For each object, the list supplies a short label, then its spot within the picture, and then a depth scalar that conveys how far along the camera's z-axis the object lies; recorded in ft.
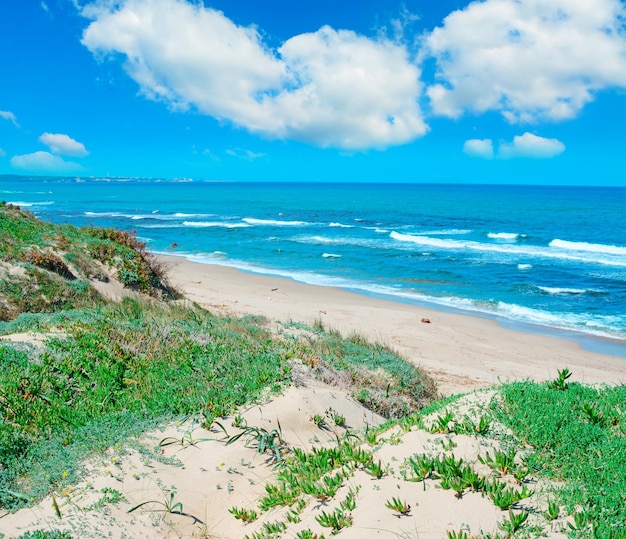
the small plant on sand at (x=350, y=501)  12.07
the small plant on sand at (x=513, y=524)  10.50
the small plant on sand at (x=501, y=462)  12.62
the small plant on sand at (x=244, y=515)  12.96
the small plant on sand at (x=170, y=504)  13.17
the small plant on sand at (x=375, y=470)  13.17
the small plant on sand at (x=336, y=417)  19.14
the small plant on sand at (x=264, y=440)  16.06
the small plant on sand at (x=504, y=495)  11.21
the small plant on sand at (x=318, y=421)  18.54
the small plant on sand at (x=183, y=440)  15.97
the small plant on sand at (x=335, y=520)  11.57
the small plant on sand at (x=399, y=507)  11.63
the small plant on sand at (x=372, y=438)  15.26
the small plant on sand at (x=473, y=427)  14.52
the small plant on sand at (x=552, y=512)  10.85
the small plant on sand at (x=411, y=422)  15.55
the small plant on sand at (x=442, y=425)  14.94
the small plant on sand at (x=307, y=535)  11.21
